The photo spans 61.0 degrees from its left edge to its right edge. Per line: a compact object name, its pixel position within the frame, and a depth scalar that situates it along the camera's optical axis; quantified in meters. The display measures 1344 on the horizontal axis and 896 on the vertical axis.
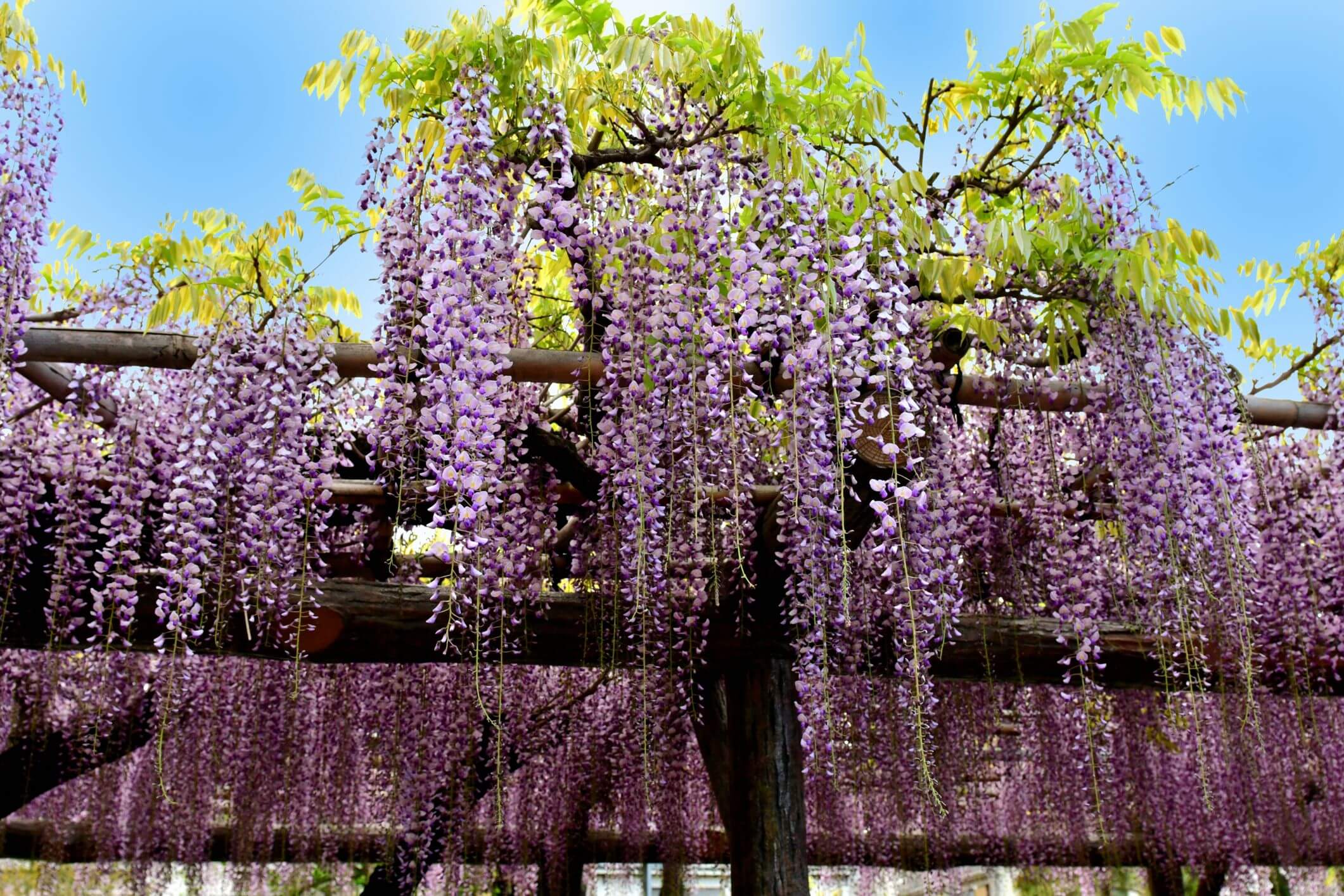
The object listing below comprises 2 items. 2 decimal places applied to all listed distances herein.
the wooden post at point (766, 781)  3.57
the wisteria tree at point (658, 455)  2.97
